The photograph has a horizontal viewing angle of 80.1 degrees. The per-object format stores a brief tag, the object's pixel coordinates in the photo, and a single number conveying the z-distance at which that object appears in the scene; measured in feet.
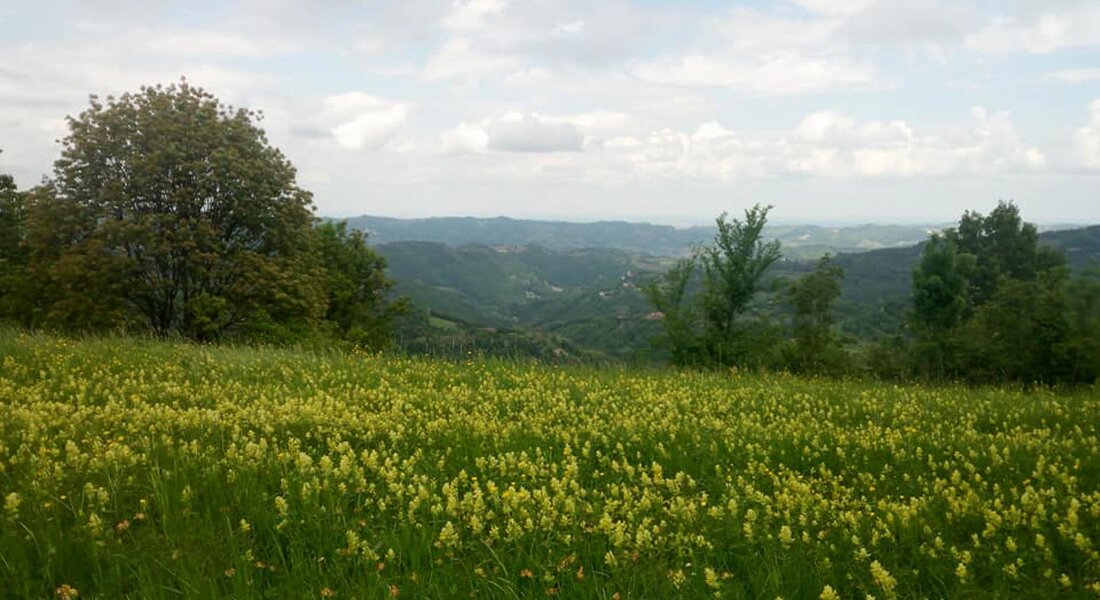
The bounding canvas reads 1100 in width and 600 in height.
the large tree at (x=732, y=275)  102.99
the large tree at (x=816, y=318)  113.19
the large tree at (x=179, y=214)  89.40
